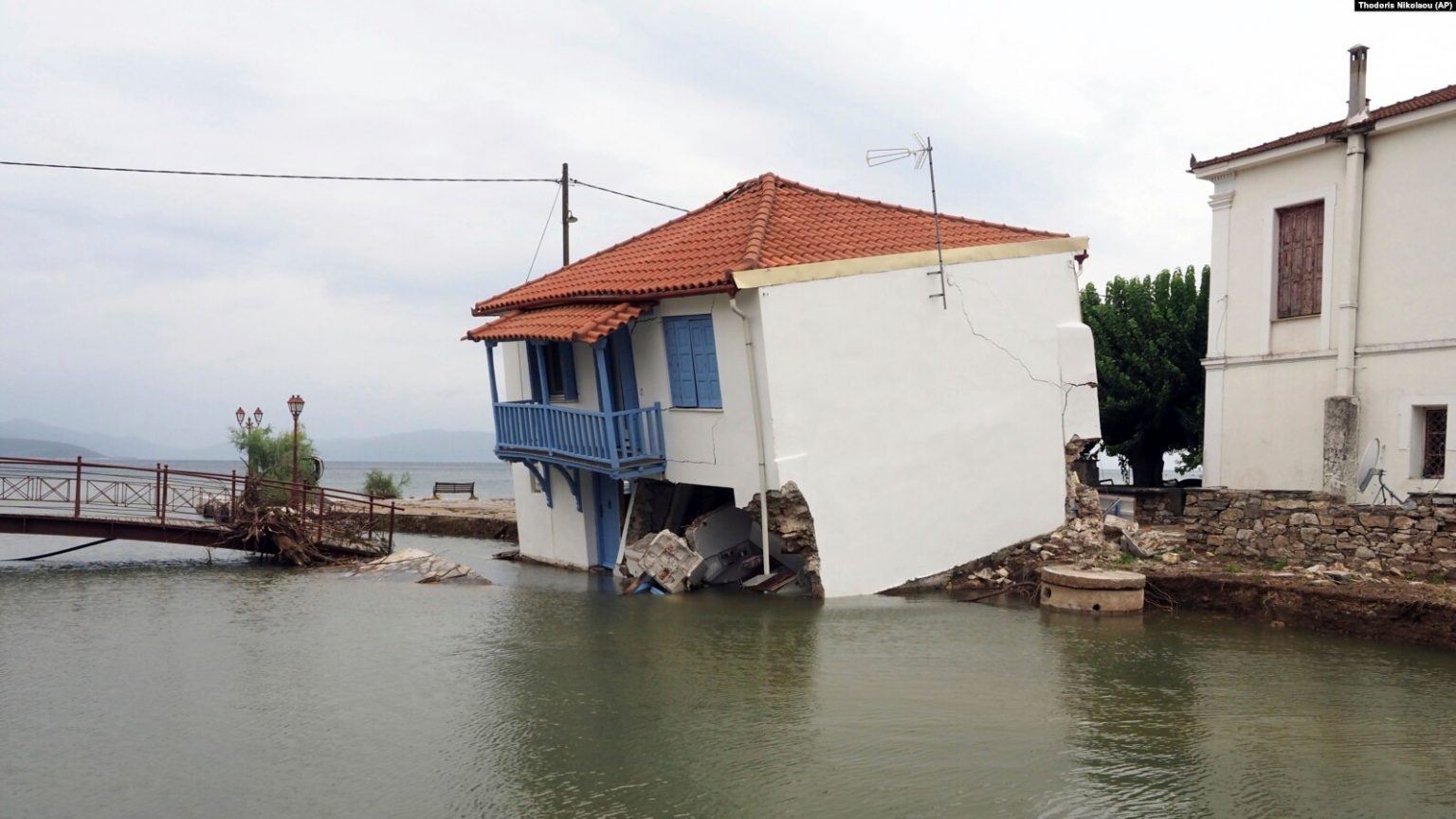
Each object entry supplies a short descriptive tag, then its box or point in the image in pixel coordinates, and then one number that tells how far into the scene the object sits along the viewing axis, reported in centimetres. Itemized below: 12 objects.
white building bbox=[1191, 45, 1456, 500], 1579
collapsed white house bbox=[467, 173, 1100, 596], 1513
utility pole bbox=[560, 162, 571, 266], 2741
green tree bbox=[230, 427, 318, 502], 3062
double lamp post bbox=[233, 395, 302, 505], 3135
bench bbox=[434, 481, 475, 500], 3625
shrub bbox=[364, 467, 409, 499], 3556
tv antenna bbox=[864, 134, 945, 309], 1602
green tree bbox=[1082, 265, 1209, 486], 2433
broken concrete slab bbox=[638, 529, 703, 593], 1670
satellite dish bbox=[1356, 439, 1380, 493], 1546
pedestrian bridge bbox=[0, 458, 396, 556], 1931
